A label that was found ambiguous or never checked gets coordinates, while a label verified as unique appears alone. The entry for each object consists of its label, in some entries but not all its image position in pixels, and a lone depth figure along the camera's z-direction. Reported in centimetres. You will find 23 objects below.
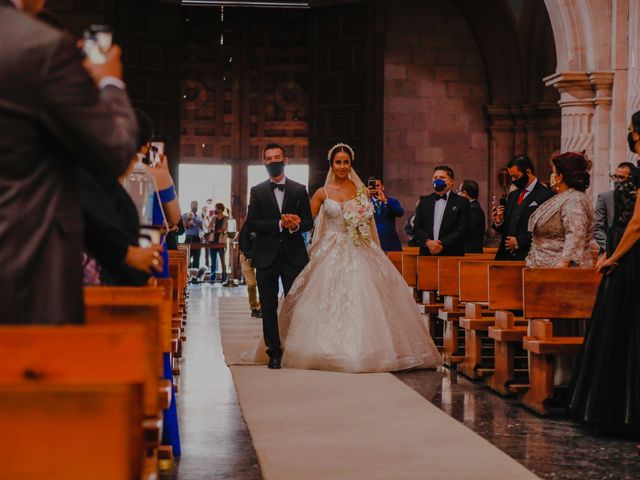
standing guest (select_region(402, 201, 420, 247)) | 1362
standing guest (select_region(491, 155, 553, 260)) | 946
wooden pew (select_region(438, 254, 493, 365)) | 955
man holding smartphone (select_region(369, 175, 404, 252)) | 1301
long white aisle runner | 540
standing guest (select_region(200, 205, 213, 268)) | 2327
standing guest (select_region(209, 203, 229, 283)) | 2198
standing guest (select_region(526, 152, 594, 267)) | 755
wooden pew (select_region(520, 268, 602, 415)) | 712
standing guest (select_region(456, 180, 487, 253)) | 1234
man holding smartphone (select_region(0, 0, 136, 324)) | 251
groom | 929
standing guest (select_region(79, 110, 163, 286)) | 334
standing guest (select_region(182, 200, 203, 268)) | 2277
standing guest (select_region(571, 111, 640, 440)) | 628
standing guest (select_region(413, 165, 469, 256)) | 1087
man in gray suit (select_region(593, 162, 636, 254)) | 1000
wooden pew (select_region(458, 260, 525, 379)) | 862
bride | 905
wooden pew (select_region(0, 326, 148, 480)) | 227
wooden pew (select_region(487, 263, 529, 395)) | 783
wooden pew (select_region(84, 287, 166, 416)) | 328
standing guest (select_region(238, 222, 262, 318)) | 1421
